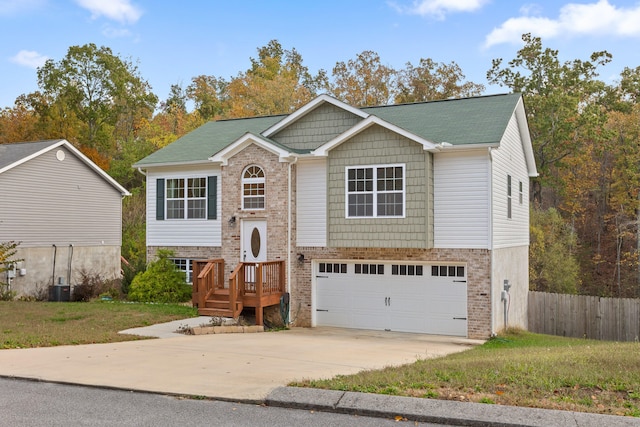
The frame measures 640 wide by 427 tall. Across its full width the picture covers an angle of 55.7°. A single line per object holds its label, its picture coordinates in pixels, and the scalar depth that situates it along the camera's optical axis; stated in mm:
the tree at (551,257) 31797
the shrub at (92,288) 22188
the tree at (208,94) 47344
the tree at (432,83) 40688
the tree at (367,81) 40688
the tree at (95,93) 45062
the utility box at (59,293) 22406
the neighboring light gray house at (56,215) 23203
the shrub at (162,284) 20141
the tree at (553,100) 33656
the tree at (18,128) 40938
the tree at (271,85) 39562
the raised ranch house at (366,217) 16438
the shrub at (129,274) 21889
